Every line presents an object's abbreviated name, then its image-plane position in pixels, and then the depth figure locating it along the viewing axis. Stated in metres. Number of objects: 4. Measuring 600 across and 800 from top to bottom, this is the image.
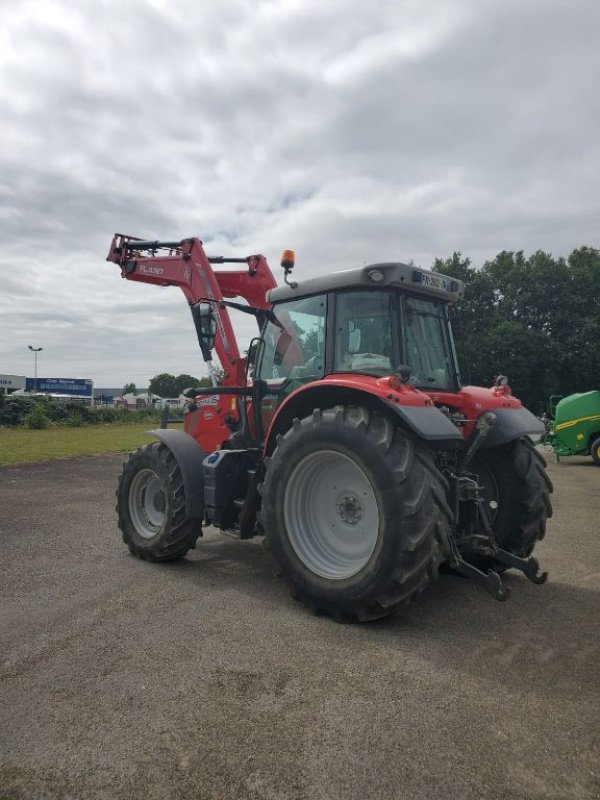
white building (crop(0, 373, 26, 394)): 84.46
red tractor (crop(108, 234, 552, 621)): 3.57
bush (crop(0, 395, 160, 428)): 35.16
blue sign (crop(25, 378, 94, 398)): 84.94
